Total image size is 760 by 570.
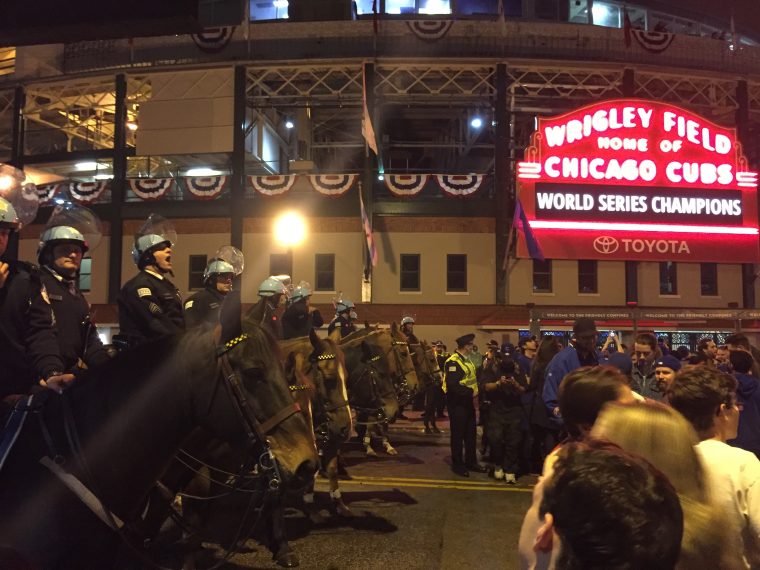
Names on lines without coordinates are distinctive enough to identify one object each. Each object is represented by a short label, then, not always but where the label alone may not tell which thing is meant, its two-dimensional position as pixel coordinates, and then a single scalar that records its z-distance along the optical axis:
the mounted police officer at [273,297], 9.38
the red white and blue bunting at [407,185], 26.92
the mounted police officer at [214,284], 6.08
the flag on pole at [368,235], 25.22
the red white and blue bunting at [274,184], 26.86
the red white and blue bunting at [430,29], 26.66
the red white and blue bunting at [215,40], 27.34
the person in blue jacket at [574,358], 6.29
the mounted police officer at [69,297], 4.26
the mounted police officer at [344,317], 13.45
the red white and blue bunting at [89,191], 28.56
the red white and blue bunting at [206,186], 27.45
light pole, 27.44
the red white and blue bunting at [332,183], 26.92
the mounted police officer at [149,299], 4.82
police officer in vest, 10.74
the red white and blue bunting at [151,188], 27.84
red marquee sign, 24.55
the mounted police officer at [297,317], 10.27
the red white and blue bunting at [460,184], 26.70
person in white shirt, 2.64
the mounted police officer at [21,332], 3.14
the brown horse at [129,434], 2.62
